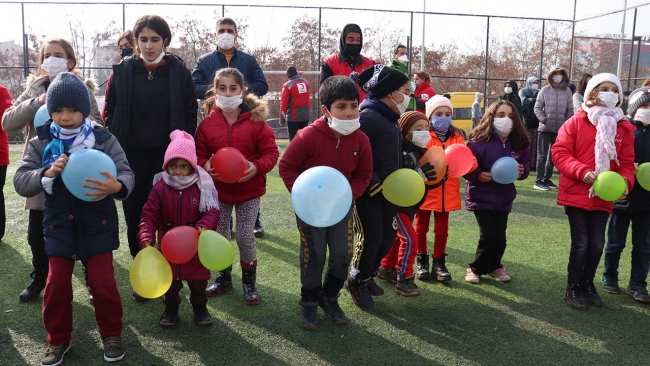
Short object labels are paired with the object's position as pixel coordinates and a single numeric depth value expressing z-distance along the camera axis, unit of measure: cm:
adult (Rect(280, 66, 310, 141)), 1201
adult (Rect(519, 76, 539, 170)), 1148
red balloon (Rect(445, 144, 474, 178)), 450
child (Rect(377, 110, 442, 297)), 436
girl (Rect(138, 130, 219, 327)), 362
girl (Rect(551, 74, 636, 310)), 419
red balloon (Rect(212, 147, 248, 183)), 386
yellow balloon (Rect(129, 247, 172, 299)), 324
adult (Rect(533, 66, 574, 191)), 995
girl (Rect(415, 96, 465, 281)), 483
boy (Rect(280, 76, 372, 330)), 370
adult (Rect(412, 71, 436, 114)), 959
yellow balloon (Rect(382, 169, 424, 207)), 388
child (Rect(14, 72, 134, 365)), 316
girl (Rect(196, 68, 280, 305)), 414
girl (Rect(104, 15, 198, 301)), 395
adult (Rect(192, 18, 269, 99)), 527
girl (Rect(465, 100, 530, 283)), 480
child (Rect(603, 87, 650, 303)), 447
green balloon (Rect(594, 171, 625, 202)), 400
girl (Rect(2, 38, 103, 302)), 404
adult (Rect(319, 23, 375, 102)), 595
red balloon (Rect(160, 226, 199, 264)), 337
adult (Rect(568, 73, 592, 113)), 916
